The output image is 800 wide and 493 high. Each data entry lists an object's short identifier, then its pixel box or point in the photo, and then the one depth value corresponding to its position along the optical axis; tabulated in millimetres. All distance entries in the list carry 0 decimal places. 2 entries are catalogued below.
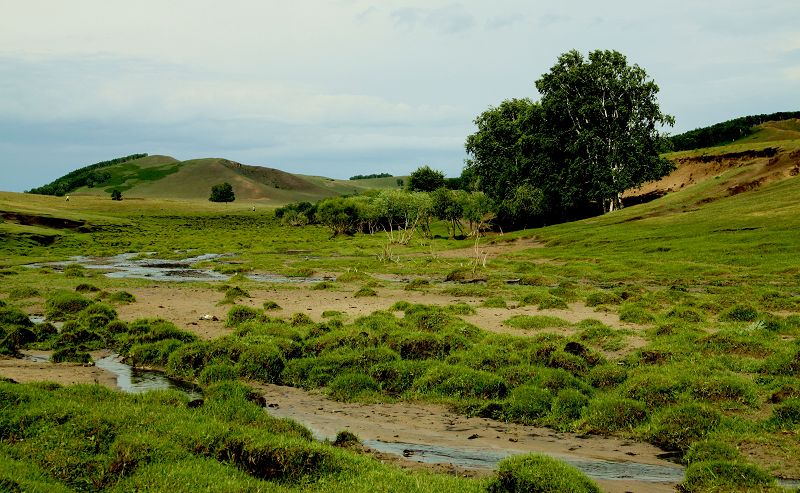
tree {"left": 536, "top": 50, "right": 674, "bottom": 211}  92750
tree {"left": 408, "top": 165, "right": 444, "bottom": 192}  159500
